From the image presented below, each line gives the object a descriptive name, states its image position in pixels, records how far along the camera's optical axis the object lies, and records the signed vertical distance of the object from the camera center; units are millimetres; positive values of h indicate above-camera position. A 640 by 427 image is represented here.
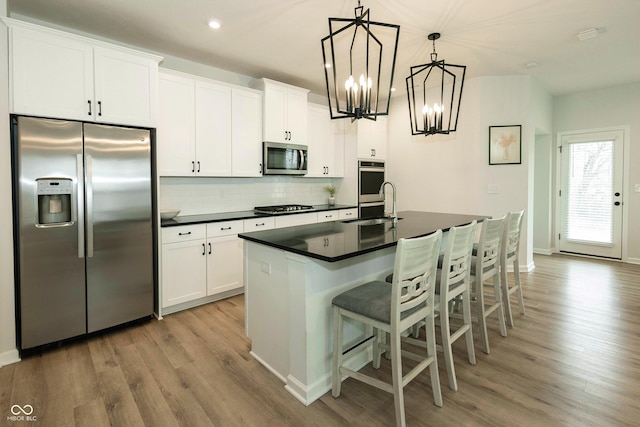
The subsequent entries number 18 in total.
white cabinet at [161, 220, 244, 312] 3254 -581
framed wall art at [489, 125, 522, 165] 4555 +824
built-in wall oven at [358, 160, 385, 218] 5242 +283
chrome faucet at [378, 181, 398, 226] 2996 -121
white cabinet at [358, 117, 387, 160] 5219 +1070
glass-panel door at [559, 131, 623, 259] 5344 +177
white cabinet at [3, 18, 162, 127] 2418 +1025
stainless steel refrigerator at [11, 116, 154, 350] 2447 -167
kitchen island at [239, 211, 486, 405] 1973 -536
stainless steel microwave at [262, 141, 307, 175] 4254 +621
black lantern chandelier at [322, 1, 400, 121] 2148 +1672
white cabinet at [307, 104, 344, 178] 4914 +951
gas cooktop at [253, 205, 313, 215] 4300 -49
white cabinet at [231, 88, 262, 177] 3959 +890
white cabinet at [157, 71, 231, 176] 3402 +851
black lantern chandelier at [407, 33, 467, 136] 4526 +1733
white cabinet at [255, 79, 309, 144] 4211 +1224
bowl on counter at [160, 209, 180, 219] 3452 -86
